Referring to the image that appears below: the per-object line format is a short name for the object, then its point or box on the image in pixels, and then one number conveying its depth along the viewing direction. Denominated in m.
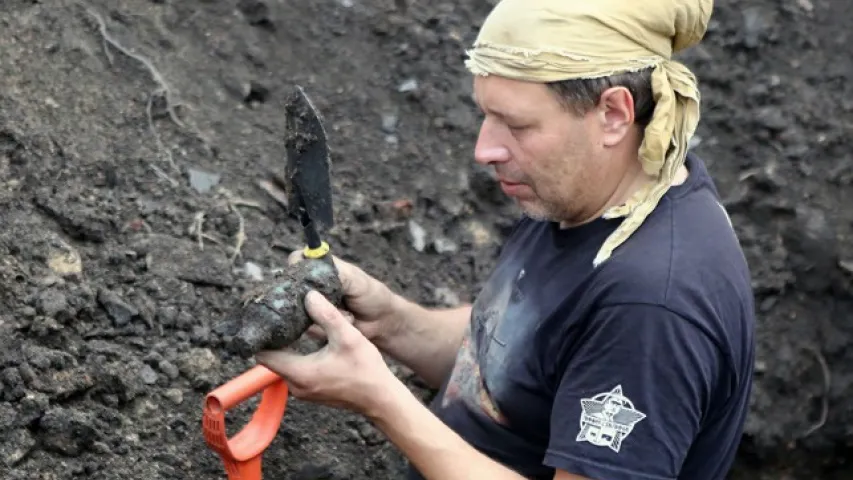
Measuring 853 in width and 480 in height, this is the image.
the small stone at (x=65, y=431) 5.36
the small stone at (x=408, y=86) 8.68
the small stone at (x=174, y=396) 5.88
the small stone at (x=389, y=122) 8.43
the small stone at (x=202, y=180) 7.15
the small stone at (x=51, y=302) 5.75
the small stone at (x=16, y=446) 5.21
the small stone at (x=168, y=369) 5.95
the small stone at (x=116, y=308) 6.04
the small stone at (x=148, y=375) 5.86
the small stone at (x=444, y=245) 7.87
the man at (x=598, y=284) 3.85
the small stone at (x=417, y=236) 7.81
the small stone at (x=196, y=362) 6.04
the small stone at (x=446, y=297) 7.59
